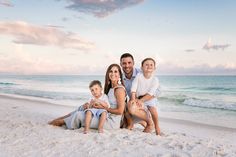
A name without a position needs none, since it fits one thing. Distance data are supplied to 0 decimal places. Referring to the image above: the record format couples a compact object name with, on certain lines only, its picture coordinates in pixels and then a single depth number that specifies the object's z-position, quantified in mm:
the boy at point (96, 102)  5410
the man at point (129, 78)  5648
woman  5465
